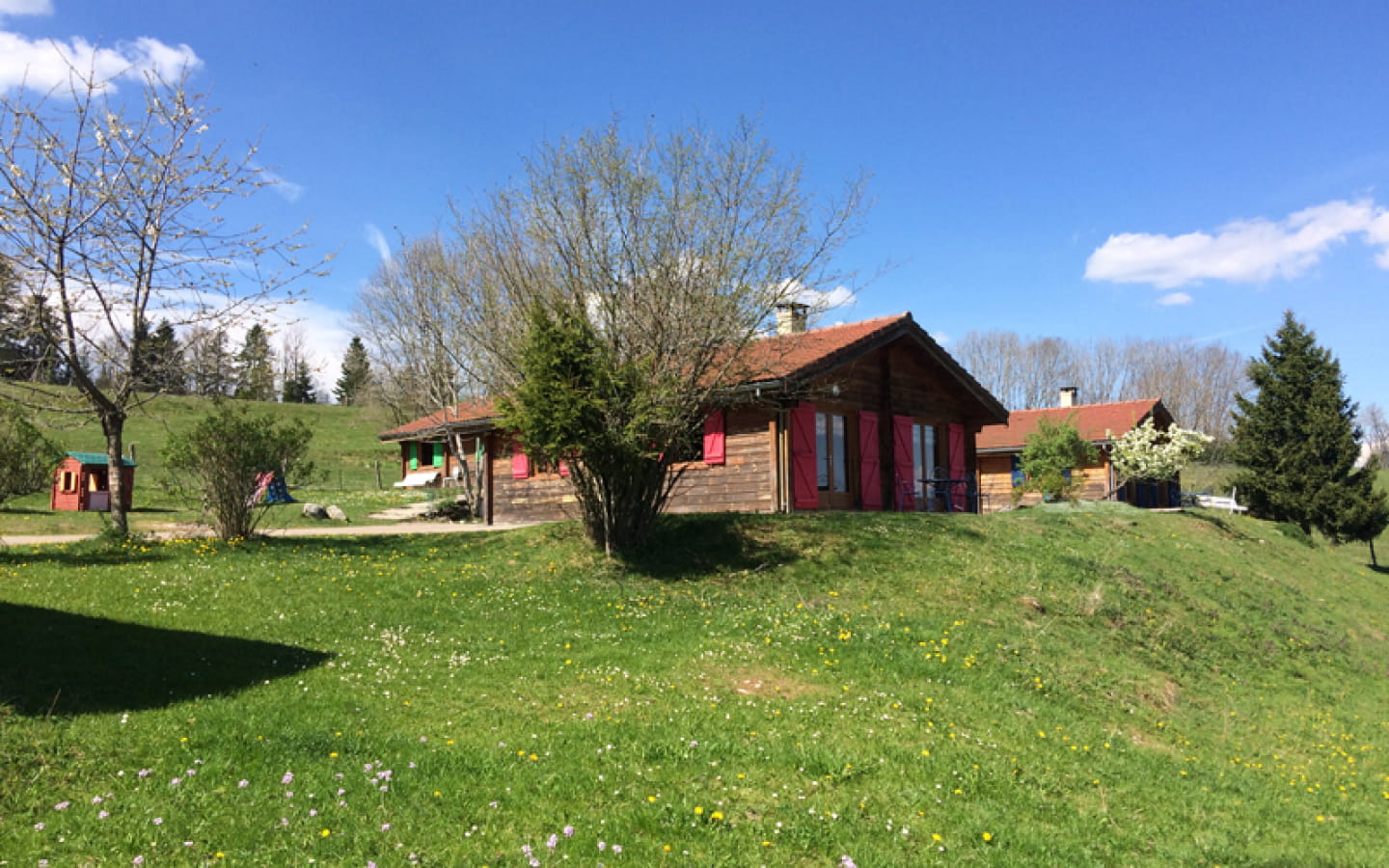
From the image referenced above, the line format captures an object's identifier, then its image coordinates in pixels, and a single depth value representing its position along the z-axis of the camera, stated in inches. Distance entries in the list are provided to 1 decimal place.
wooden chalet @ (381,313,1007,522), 657.0
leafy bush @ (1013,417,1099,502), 954.7
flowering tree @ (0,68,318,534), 490.0
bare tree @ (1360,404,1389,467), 3353.8
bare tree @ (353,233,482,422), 960.9
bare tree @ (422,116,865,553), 487.2
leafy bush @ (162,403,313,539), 523.8
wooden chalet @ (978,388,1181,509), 1246.3
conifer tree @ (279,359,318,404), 2859.3
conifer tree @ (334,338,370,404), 1986.7
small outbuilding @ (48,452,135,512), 954.7
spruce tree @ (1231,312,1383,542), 1210.0
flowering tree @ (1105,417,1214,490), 1026.1
